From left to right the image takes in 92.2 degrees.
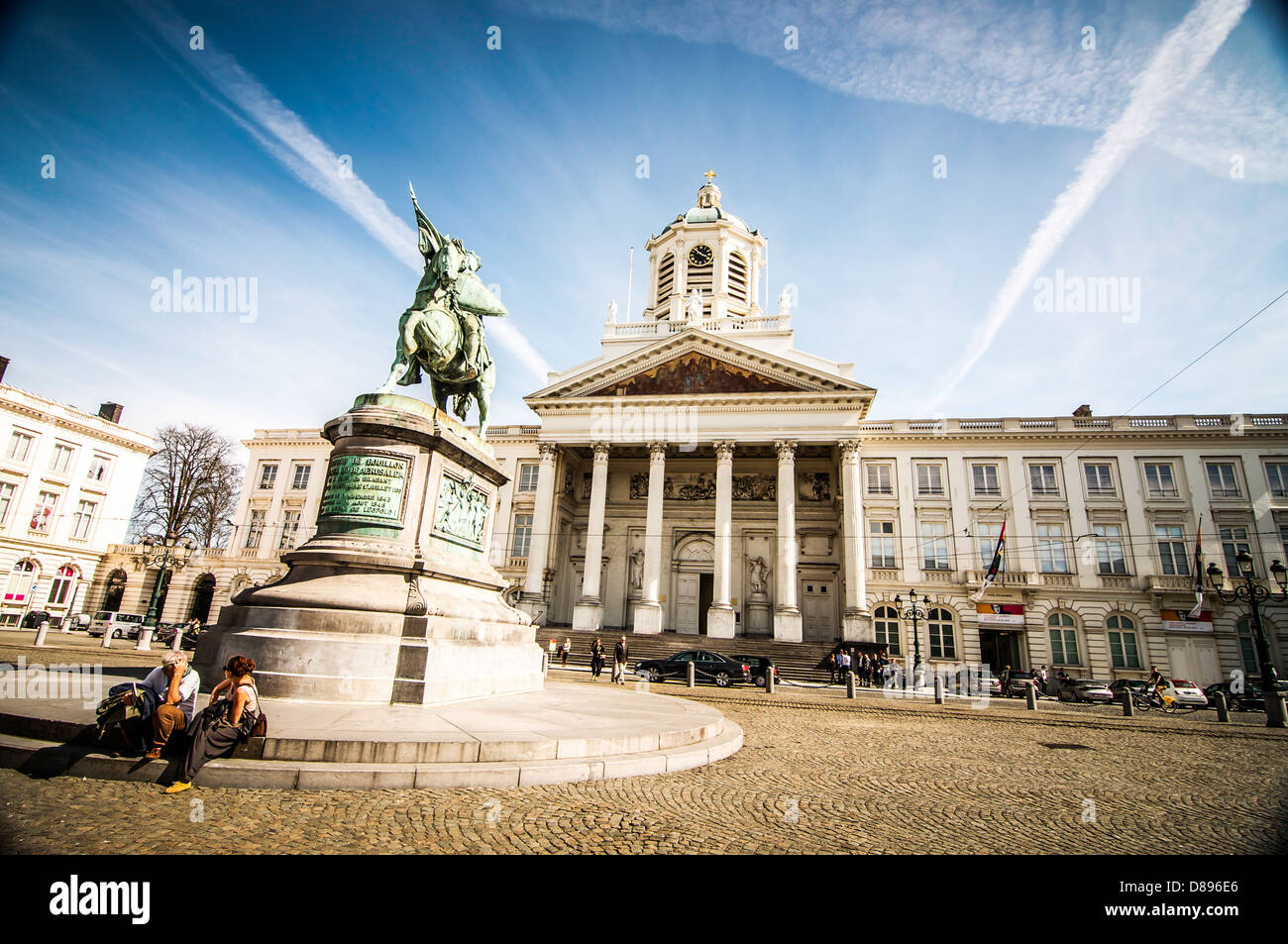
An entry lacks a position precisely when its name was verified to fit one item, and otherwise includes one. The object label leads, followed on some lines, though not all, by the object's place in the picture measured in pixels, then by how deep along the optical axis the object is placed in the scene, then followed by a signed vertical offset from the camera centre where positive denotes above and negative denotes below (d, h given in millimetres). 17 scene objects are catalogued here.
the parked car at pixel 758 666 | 23156 -985
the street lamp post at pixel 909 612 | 30094 +1658
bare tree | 37844 +7527
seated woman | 4176 -744
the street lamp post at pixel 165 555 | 27422 +2529
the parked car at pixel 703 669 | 21594 -1099
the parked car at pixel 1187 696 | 22828 -1261
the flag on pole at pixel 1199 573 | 26812 +3795
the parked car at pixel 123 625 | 29875 -926
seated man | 4320 -649
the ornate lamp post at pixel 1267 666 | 14250 -4
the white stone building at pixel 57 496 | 33969 +6146
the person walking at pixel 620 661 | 19562 -925
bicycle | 20250 -1419
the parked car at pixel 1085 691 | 24109 -1353
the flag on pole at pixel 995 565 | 28359 +3833
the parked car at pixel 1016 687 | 25753 -1420
